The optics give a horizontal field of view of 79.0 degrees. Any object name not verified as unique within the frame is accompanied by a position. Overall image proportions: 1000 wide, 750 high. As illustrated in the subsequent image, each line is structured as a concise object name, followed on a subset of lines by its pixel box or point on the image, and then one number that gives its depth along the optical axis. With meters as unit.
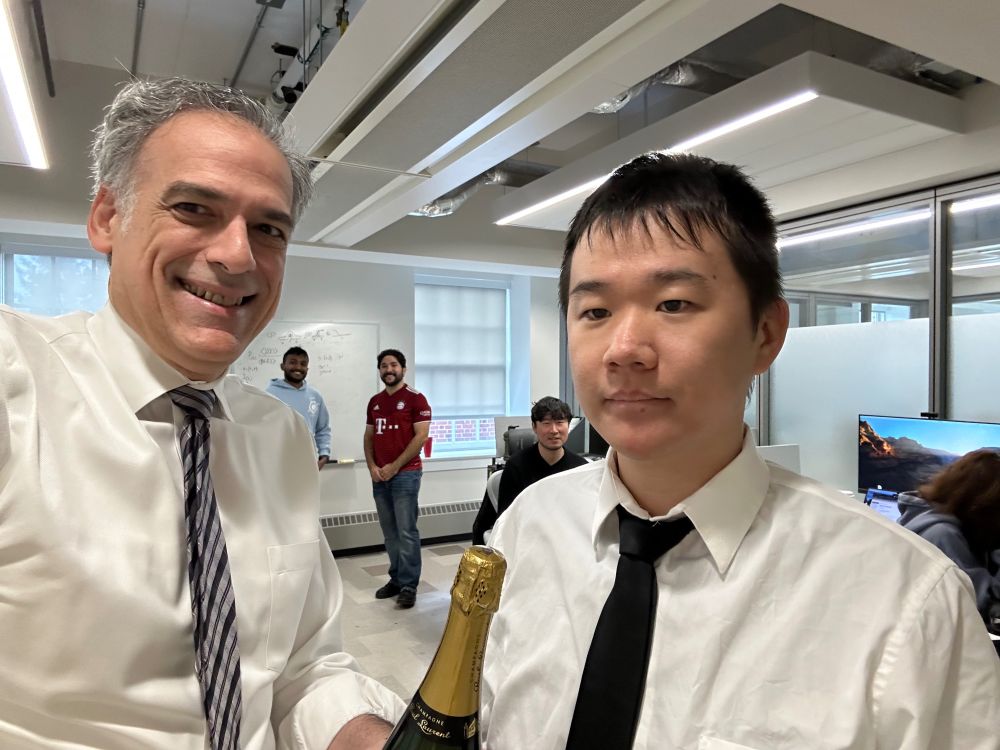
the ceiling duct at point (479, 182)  4.80
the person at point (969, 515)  2.50
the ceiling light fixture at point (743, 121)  2.63
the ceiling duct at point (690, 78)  3.39
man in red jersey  4.67
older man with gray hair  0.75
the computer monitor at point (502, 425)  5.89
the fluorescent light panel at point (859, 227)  3.90
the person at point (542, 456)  3.49
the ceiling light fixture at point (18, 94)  1.99
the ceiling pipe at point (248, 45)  3.52
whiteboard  5.94
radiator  5.89
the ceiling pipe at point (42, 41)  3.11
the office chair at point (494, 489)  3.70
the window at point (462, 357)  7.17
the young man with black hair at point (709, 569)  0.69
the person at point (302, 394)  5.07
